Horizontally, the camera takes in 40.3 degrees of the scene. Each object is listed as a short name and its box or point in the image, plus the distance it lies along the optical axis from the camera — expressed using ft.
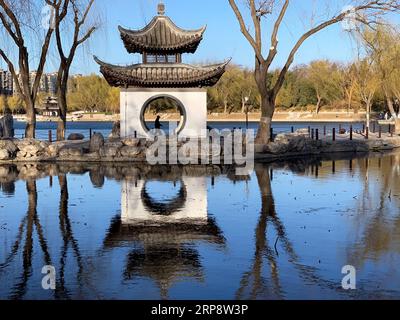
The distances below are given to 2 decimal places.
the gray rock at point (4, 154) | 66.80
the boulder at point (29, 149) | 68.08
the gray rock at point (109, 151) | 67.51
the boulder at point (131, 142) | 69.21
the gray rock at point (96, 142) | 70.23
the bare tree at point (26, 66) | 75.92
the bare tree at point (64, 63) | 86.48
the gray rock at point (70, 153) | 68.08
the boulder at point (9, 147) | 67.51
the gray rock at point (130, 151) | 67.21
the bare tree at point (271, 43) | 72.54
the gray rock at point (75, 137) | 96.43
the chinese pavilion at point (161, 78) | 84.33
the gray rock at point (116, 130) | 90.27
